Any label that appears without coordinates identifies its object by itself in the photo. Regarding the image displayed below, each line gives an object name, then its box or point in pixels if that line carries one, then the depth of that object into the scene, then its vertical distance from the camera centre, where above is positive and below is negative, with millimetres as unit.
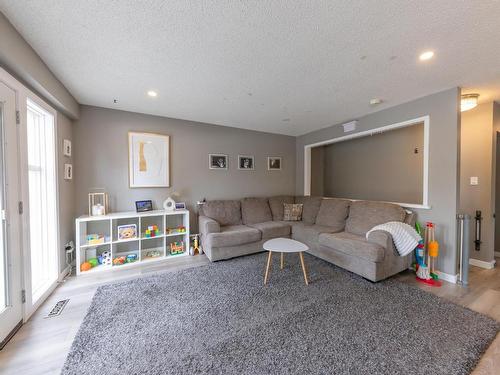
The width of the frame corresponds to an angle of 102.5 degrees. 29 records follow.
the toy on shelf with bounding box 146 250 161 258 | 3296 -1160
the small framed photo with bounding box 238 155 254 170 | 4344 +479
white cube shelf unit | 2826 -827
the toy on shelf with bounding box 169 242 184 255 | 3398 -1098
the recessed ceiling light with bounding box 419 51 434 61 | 1786 +1162
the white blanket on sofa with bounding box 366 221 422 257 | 2443 -660
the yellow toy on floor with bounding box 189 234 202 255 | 3474 -1122
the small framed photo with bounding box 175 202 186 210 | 3562 -391
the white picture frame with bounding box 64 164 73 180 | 2701 +180
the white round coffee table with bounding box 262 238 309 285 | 2391 -778
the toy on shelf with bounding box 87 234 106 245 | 2844 -791
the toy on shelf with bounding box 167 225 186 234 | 3396 -788
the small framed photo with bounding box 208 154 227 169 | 4012 +465
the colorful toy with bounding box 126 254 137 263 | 3064 -1138
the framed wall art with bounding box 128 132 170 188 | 3342 +424
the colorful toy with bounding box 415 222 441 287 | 2477 -958
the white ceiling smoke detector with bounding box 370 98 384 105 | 2787 +1166
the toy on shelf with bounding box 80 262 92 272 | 2717 -1118
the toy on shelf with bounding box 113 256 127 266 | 2969 -1138
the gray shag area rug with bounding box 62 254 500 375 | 1330 -1194
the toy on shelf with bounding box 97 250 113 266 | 2934 -1098
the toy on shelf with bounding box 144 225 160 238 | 3213 -773
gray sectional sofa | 2457 -764
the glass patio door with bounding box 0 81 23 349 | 1546 -285
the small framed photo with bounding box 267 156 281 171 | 4711 +492
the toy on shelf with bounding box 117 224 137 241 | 3018 -720
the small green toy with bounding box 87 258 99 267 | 2843 -1108
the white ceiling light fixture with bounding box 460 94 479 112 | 2568 +1058
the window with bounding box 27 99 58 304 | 2184 -137
